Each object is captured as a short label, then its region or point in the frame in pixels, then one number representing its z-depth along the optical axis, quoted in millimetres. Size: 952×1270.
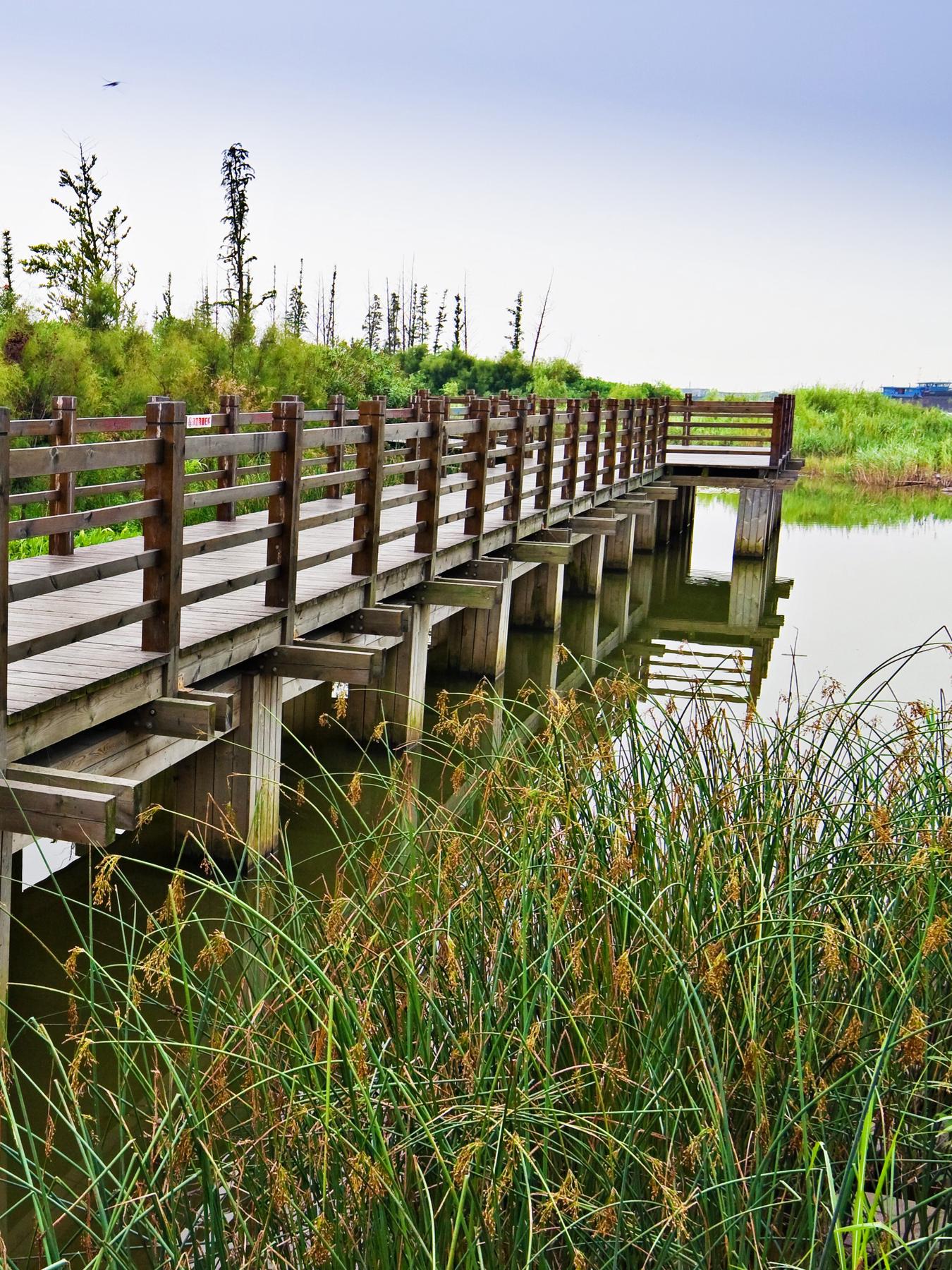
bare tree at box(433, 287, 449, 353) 58812
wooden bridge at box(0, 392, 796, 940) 4883
